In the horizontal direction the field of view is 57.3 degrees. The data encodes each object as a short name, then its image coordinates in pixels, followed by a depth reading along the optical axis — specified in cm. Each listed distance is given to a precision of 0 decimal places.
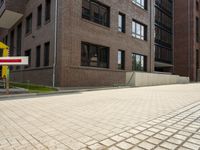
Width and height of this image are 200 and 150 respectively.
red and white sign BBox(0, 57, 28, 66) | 1023
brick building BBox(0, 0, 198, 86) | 1437
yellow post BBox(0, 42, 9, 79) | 1074
